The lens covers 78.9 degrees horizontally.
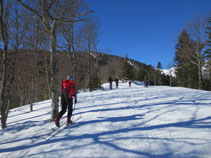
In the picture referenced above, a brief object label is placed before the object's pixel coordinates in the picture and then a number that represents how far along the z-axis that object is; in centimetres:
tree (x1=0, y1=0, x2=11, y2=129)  604
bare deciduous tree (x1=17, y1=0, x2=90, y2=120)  534
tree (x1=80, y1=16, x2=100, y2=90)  1899
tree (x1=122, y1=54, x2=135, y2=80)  4175
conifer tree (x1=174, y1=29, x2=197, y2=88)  2620
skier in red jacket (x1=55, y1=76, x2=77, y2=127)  432
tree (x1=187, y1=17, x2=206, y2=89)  1931
